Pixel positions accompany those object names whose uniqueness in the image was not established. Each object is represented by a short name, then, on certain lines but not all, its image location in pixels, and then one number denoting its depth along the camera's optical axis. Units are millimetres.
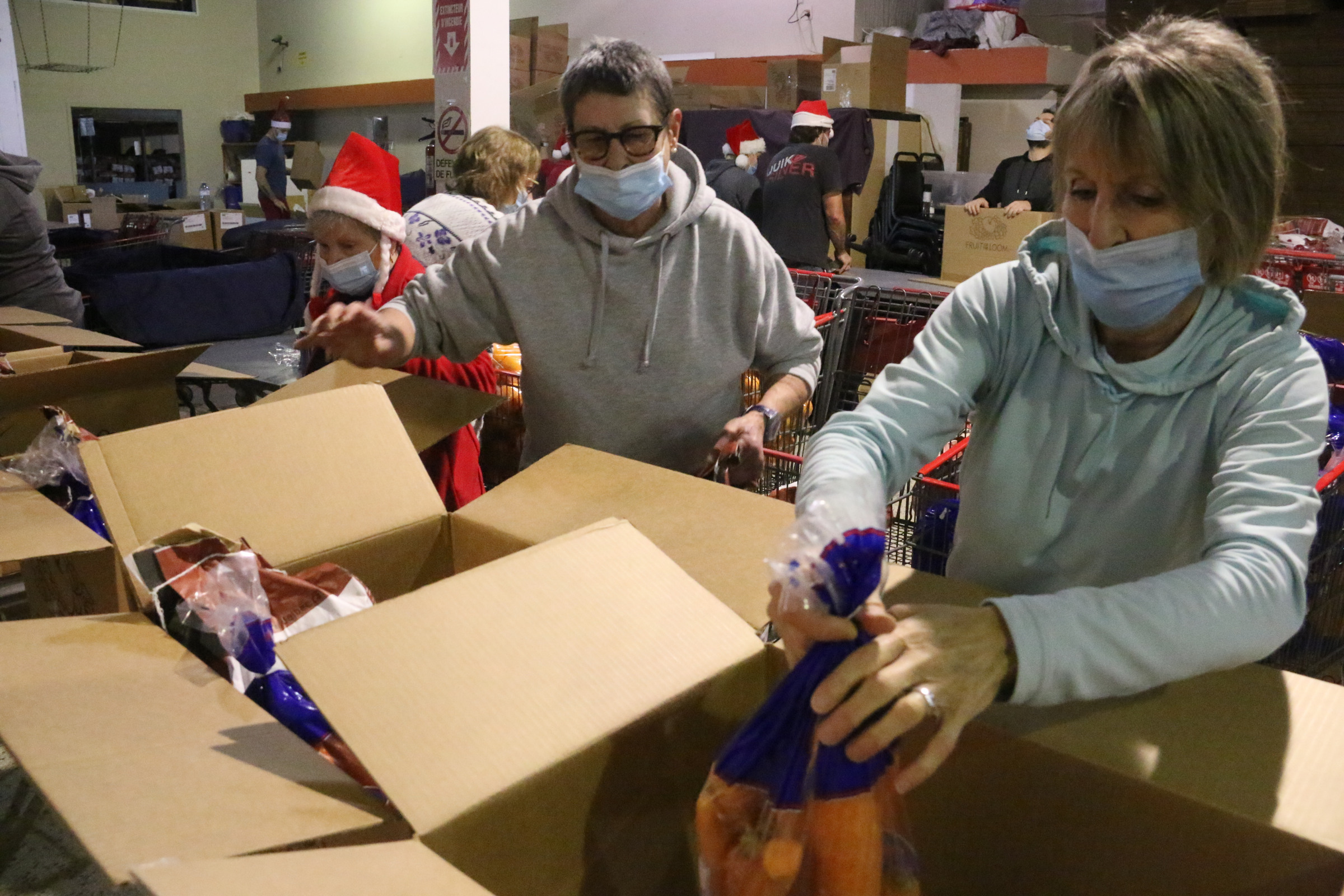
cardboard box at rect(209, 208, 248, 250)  10734
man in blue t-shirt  12367
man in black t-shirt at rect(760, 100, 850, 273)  6543
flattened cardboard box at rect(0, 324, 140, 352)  2850
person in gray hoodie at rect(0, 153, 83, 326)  4094
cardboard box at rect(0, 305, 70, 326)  3240
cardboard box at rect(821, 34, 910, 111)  9328
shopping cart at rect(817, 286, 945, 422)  3287
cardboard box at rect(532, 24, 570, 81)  10117
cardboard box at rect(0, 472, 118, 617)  1353
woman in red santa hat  2400
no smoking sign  5699
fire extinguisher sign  5645
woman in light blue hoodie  846
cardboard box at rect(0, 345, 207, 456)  2148
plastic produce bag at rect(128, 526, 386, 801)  1057
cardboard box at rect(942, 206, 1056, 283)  6621
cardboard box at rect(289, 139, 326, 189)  13672
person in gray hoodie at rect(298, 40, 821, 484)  1988
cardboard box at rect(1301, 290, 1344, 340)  3258
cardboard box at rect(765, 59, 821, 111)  9750
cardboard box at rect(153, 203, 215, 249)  9984
